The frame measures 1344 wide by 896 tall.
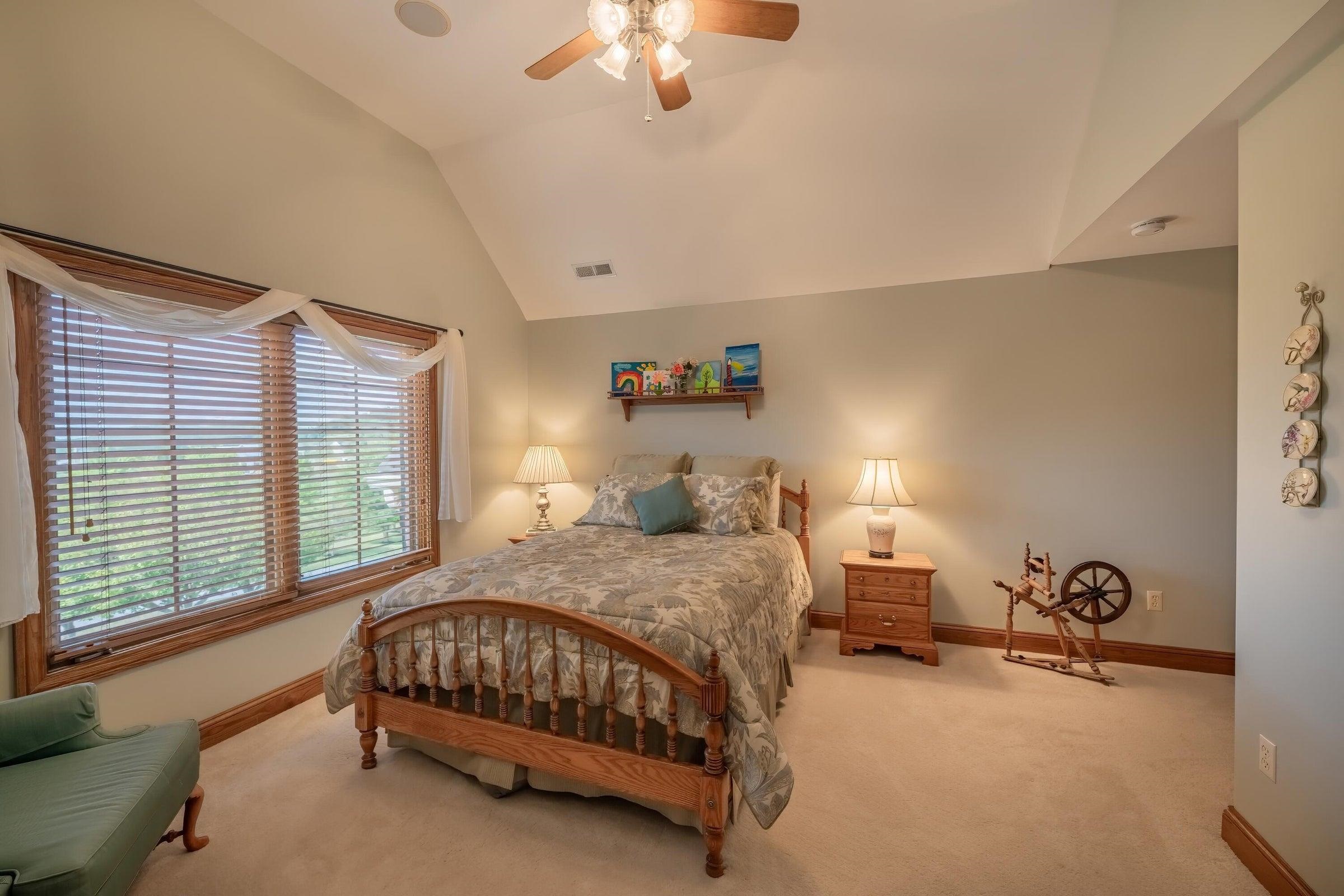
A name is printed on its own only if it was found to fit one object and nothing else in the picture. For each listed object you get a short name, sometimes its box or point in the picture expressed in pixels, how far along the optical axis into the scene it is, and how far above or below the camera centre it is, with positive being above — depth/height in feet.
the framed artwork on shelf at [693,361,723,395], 13.03 +1.49
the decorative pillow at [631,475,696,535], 10.59 -1.37
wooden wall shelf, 12.60 +1.00
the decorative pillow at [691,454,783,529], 11.69 -0.66
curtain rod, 6.11 +2.44
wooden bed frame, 5.38 -3.39
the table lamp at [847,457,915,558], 10.89 -1.15
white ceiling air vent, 13.05 +4.17
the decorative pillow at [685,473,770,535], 10.68 -1.28
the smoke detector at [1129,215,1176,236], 8.43 +3.32
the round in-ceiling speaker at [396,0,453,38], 7.36 +5.96
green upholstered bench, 3.80 -2.91
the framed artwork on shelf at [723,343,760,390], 12.69 +1.72
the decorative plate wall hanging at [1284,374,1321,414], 4.59 +0.37
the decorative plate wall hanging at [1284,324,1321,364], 4.58 +0.79
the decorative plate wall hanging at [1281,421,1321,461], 4.61 -0.04
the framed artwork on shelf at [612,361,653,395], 13.73 +1.60
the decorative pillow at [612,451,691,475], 12.64 -0.56
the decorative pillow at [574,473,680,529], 11.43 -1.29
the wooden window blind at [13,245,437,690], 6.55 -0.55
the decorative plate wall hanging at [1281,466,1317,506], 4.63 -0.47
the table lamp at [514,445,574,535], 13.84 -0.78
